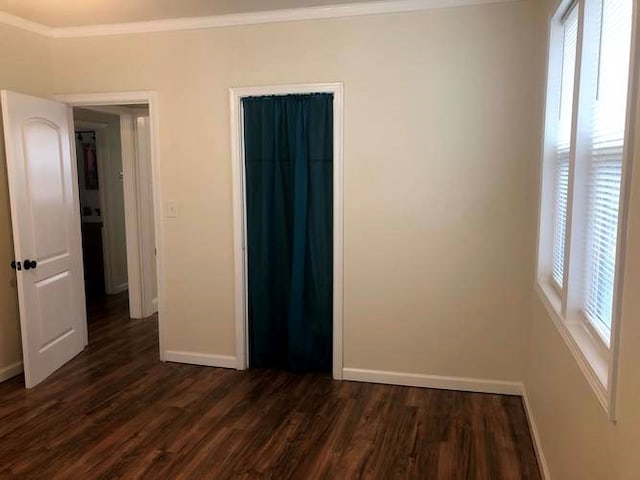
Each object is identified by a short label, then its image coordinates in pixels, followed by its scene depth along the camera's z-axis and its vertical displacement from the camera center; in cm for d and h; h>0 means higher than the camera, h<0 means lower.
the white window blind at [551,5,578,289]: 256 +22
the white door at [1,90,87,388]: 347 -35
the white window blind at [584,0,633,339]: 172 +9
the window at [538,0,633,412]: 173 +3
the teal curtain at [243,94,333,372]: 360 -34
